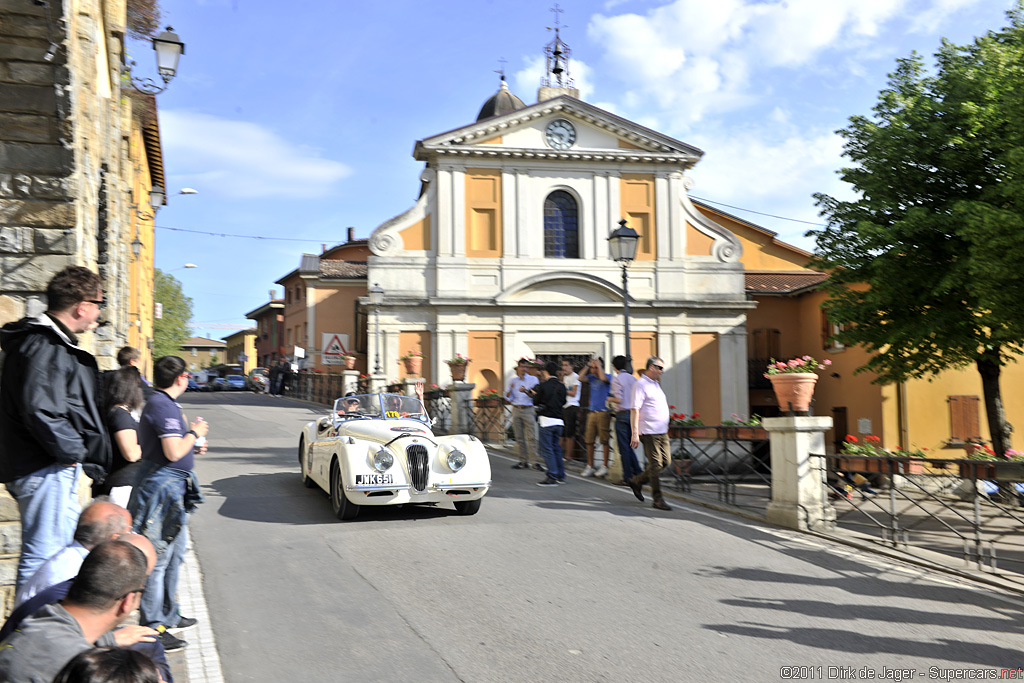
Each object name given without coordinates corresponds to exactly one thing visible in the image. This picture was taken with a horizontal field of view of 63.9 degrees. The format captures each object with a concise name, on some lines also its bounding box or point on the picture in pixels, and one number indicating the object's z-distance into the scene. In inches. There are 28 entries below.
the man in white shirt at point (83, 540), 119.7
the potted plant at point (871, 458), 391.2
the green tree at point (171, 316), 2263.8
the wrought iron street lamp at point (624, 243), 561.9
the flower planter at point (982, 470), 305.9
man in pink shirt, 383.9
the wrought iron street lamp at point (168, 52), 494.3
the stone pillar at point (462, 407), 733.9
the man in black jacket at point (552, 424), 462.3
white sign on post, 1099.3
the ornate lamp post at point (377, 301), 1133.7
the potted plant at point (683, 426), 475.8
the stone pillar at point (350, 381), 1052.5
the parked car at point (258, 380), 1831.9
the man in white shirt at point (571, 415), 577.9
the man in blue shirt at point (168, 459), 195.8
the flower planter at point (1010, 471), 294.2
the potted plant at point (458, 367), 807.7
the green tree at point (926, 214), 627.8
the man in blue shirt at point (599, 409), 498.6
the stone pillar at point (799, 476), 352.8
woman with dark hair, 191.3
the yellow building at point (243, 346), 3411.7
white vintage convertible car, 331.3
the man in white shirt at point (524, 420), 526.3
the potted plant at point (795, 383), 371.9
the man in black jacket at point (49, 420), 161.2
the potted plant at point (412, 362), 927.0
